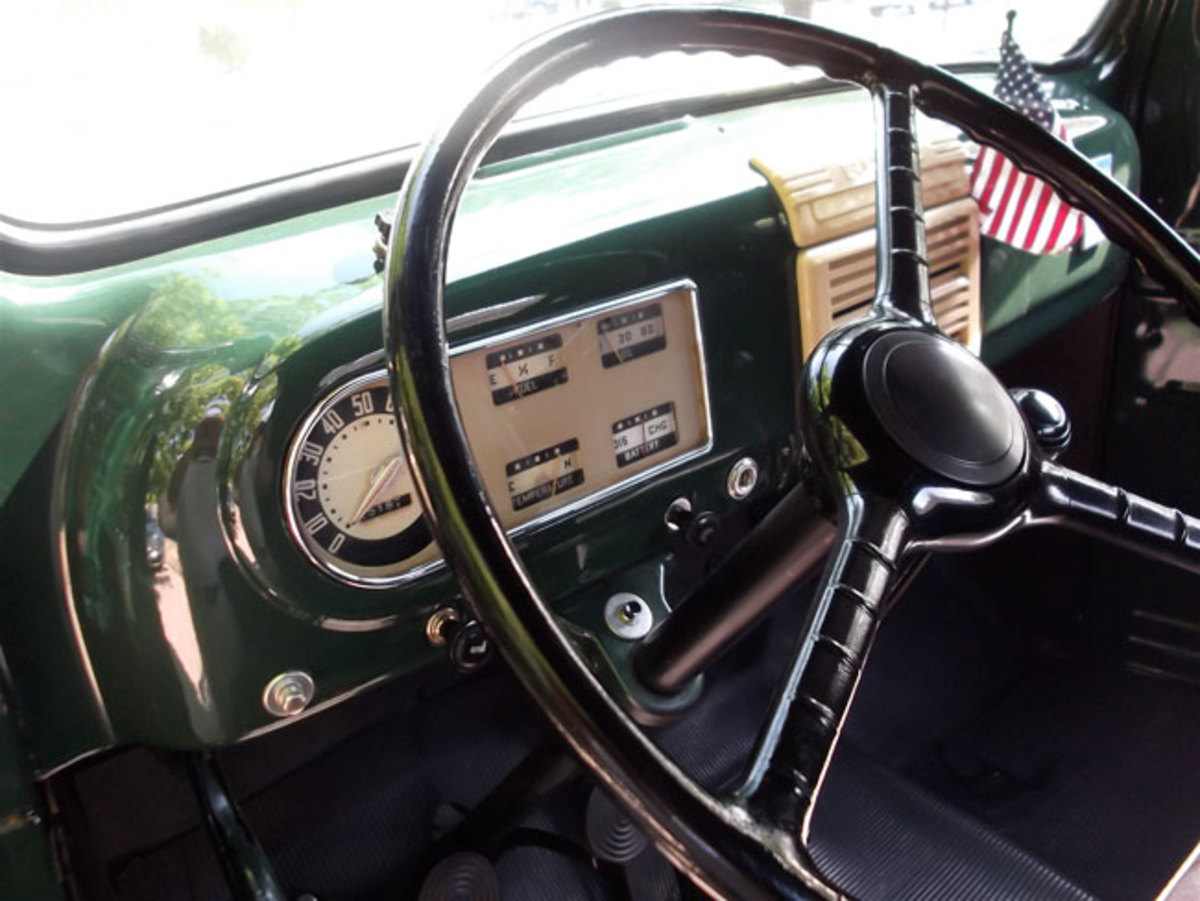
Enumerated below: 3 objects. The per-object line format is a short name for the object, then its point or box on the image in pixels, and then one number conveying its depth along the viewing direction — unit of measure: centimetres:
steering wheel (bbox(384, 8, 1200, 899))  59
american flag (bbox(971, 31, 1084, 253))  152
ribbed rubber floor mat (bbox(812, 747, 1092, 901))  137
